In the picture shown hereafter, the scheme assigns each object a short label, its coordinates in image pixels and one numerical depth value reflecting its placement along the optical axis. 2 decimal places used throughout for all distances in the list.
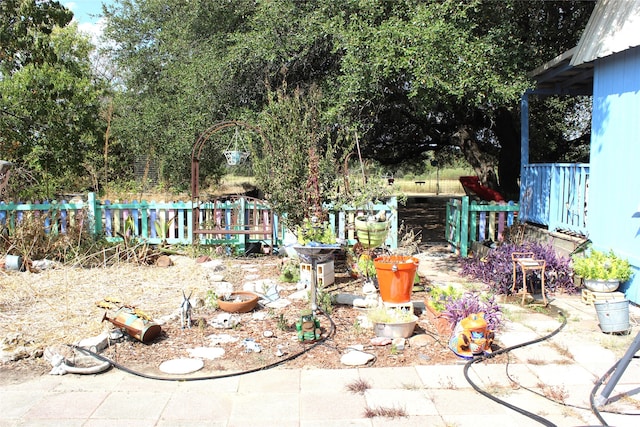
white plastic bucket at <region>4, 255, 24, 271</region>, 6.98
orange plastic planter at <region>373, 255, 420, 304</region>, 4.94
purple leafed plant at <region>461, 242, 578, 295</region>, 6.19
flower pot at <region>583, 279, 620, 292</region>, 5.63
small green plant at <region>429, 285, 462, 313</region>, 4.83
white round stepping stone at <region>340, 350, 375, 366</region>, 4.11
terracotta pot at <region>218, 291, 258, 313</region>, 5.34
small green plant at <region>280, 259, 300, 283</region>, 6.81
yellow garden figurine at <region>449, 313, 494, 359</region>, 4.17
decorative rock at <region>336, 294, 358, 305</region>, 5.74
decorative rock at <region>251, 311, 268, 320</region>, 5.22
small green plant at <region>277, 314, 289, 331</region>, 4.84
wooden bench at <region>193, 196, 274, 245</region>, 8.70
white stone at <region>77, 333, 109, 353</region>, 4.24
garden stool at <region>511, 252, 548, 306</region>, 5.78
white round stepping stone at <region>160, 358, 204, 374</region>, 3.95
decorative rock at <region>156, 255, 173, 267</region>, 7.62
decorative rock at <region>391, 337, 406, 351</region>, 4.38
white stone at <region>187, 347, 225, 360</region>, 4.25
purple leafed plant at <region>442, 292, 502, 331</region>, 4.46
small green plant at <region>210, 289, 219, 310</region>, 5.52
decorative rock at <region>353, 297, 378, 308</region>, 5.41
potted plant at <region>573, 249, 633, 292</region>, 5.63
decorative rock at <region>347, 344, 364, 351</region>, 4.42
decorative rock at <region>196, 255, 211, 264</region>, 7.98
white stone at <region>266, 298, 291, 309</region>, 5.65
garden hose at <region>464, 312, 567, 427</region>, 3.14
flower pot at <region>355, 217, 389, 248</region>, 5.86
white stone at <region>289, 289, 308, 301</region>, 5.96
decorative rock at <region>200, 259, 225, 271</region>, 7.54
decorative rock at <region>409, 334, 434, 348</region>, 4.47
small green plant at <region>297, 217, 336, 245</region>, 6.29
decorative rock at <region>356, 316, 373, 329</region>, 4.91
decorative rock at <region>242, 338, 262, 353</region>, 4.36
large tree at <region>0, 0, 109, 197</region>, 10.88
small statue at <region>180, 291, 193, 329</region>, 4.90
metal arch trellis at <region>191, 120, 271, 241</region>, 8.20
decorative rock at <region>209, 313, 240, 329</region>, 4.94
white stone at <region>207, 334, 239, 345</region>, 4.56
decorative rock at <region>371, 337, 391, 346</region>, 4.46
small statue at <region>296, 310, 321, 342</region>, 4.54
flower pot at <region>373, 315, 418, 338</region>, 4.59
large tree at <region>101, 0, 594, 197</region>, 7.04
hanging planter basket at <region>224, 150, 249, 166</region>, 8.25
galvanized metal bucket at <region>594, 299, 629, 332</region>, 4.70
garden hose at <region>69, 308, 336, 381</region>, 3.80
